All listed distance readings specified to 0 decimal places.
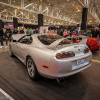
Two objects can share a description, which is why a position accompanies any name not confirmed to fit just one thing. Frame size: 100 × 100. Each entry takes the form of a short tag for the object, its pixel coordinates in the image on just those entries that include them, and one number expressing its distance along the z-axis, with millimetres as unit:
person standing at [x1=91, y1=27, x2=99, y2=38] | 6949
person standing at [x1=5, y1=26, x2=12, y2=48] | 7887
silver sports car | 1976
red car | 5424
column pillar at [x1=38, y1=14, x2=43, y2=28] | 14827
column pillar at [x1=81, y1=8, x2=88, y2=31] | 14266
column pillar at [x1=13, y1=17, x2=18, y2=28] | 24550
